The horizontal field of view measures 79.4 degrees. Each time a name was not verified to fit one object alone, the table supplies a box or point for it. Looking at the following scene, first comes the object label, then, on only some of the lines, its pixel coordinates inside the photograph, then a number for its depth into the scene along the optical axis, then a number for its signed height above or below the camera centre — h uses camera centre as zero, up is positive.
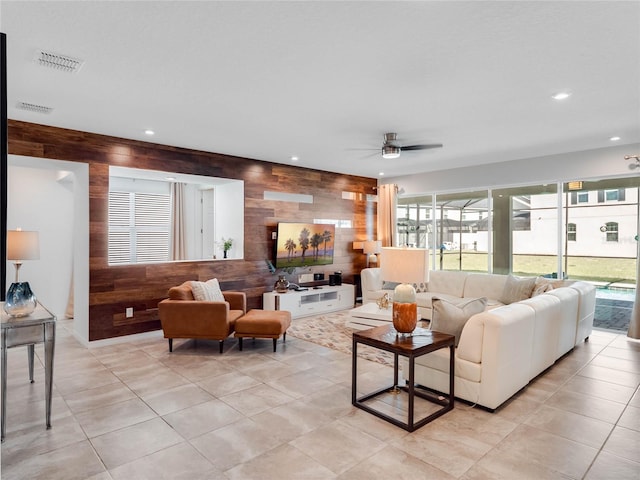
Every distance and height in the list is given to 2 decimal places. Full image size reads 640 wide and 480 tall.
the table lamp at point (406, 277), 3.24 -0.26
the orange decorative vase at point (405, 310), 3.26 -0.54
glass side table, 2.77 -0.66
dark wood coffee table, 2.89 -0.82
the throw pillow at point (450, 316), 3.42 -0.62
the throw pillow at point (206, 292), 4.89 -0.61
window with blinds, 6.99 +0.34
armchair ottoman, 4.74 -1.01
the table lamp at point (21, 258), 2.93 -0.12
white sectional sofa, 3.13 -0.93
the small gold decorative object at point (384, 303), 5.70 -0.85
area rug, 4.66 -1.29
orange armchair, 4.64 -0.90
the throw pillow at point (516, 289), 5.61 -0.63
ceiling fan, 4.91 +1.26
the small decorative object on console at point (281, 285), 6.69 -0.70
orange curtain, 8.45 +0.72
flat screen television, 6.88 +0.03
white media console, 6.55 -0.98
